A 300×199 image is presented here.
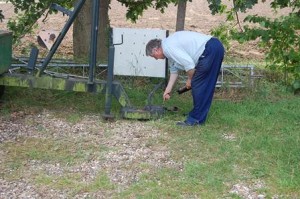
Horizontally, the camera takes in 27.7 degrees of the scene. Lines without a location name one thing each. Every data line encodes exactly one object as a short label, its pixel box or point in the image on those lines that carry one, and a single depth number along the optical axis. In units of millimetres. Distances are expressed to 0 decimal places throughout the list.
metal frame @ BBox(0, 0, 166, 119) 7289
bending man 6996
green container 7598
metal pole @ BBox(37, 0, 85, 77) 7176
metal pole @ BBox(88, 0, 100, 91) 7203
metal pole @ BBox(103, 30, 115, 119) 7230
